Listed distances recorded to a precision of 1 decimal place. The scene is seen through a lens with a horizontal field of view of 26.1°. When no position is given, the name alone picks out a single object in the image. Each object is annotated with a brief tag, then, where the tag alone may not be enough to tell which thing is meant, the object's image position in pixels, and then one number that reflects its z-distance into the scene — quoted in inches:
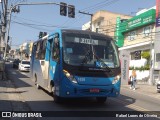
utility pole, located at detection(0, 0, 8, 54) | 1133.9
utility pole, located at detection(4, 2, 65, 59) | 1043.7
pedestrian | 1031.6
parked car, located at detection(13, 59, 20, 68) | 2172.7
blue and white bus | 481.4
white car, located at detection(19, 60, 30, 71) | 1707.7
